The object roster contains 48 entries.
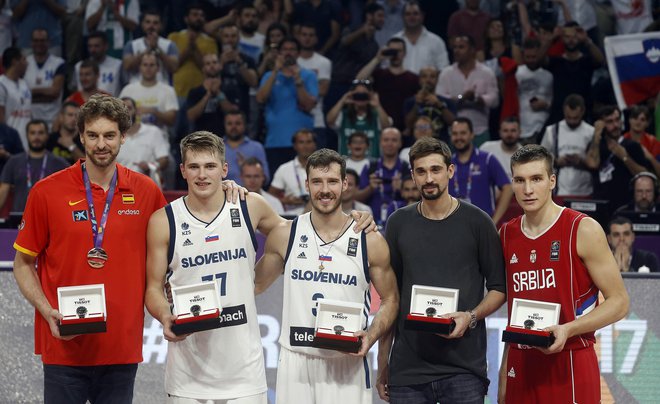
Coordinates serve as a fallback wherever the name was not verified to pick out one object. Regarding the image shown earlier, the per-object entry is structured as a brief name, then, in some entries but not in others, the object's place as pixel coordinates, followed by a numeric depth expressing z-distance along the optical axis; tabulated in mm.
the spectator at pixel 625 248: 10023
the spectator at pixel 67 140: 12414
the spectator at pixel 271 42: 13508
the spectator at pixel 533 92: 13578
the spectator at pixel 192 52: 13930
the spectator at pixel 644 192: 11508
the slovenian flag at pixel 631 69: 13680
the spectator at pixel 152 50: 13594
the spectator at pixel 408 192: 10844
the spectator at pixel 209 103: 13148
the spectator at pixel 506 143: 12438
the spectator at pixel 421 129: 12305
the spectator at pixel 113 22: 14305
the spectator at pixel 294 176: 12164
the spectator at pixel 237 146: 12477
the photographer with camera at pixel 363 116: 12961
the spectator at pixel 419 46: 14125
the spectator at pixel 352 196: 11256
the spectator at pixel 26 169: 11453
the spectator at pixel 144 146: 12445
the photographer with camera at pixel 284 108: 13367
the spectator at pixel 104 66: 13742
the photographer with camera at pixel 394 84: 13617
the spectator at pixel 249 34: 14086
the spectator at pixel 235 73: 13453
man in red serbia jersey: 6020
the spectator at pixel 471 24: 14398
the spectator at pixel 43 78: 14086
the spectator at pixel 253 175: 11719
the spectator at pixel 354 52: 14219
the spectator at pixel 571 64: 13688
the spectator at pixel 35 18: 14820
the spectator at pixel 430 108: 12805
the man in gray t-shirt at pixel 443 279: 6238
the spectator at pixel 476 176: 11148
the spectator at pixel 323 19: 14445
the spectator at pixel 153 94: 13164
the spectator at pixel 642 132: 12797
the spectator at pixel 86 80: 13477
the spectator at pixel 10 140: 12945
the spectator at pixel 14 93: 13586
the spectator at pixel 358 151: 12242
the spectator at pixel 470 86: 13430
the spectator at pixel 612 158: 12359
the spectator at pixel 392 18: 14781
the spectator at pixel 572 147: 12703
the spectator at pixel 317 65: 13672
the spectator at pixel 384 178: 11578
